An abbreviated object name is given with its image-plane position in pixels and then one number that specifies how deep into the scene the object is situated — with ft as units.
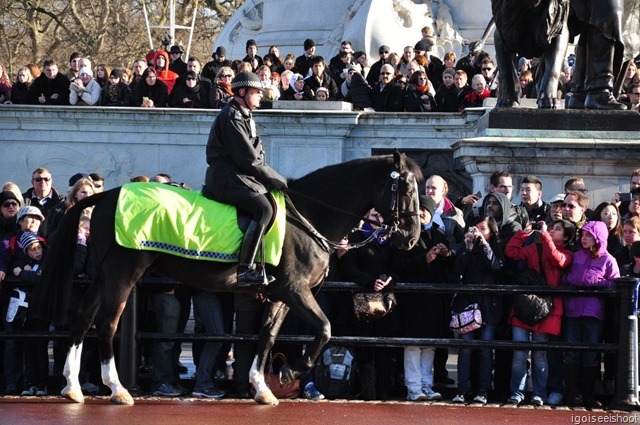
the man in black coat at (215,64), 76.84
